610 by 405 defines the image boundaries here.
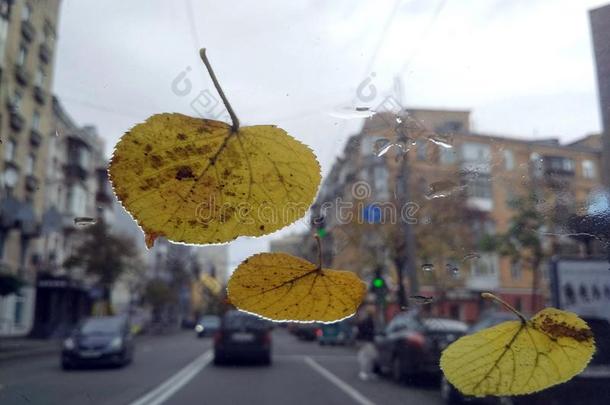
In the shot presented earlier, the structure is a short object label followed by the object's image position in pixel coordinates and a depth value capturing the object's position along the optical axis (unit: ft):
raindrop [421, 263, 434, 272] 2.26
